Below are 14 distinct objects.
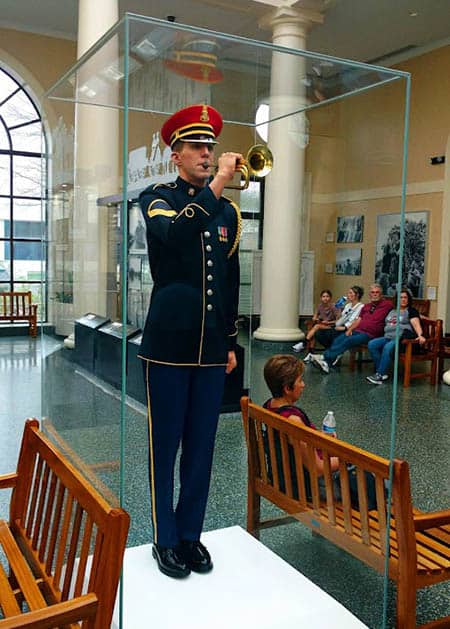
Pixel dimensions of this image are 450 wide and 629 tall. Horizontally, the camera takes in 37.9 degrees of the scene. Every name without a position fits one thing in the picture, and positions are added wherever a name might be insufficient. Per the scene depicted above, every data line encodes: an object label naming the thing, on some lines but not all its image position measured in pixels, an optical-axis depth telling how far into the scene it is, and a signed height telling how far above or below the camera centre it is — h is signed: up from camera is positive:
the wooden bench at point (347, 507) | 2.23 -0.95
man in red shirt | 2.44 -0.23
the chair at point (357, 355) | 2.92 -0.44
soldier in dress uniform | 2.16 -0.21
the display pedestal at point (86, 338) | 2.32 -0.32
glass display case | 2.08 +0.16
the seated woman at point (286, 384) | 2.82 -0.54
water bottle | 2.92 -0.72
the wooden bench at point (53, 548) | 1.60 -0.85
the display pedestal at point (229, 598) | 2.10 -1.15
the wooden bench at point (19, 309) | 11.77 -1.05
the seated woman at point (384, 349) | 2.51 -0.35
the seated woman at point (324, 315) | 2.70 -0.23
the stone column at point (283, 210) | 2.69 +0.22
